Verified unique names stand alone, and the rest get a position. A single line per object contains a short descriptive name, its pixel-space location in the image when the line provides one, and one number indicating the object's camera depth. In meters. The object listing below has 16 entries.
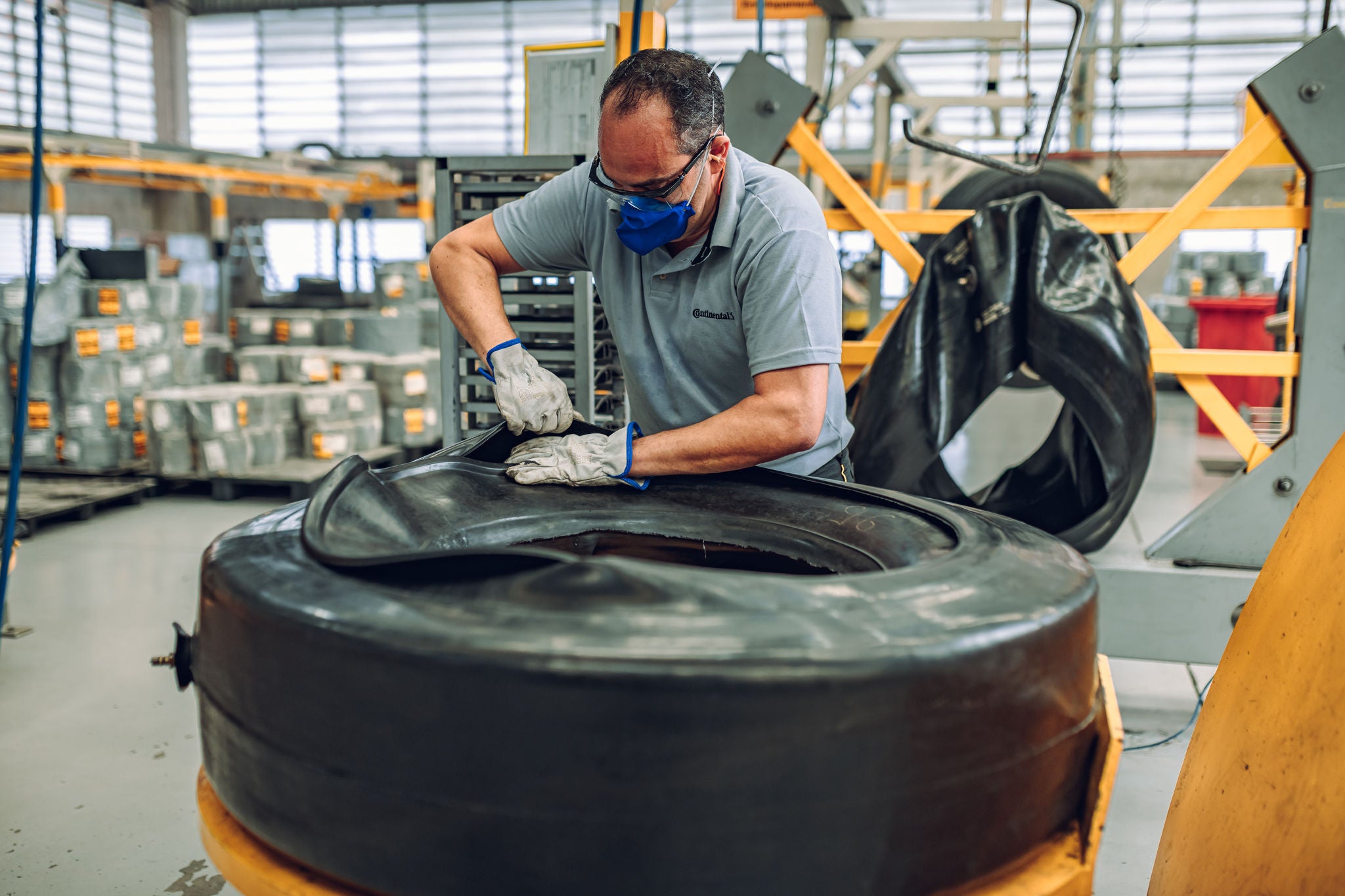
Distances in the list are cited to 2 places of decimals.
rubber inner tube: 2.49
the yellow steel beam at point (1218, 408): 2.74
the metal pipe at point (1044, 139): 2.47
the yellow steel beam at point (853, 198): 2.82
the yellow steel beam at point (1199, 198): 2.66
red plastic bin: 7.80
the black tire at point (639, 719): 0.80
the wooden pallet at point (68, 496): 4.75
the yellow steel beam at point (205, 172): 8.17
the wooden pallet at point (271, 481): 5.42
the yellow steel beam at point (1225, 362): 2.68
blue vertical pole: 2.01
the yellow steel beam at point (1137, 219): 2.72
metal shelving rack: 2.81
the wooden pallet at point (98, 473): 5.69
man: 1.55
